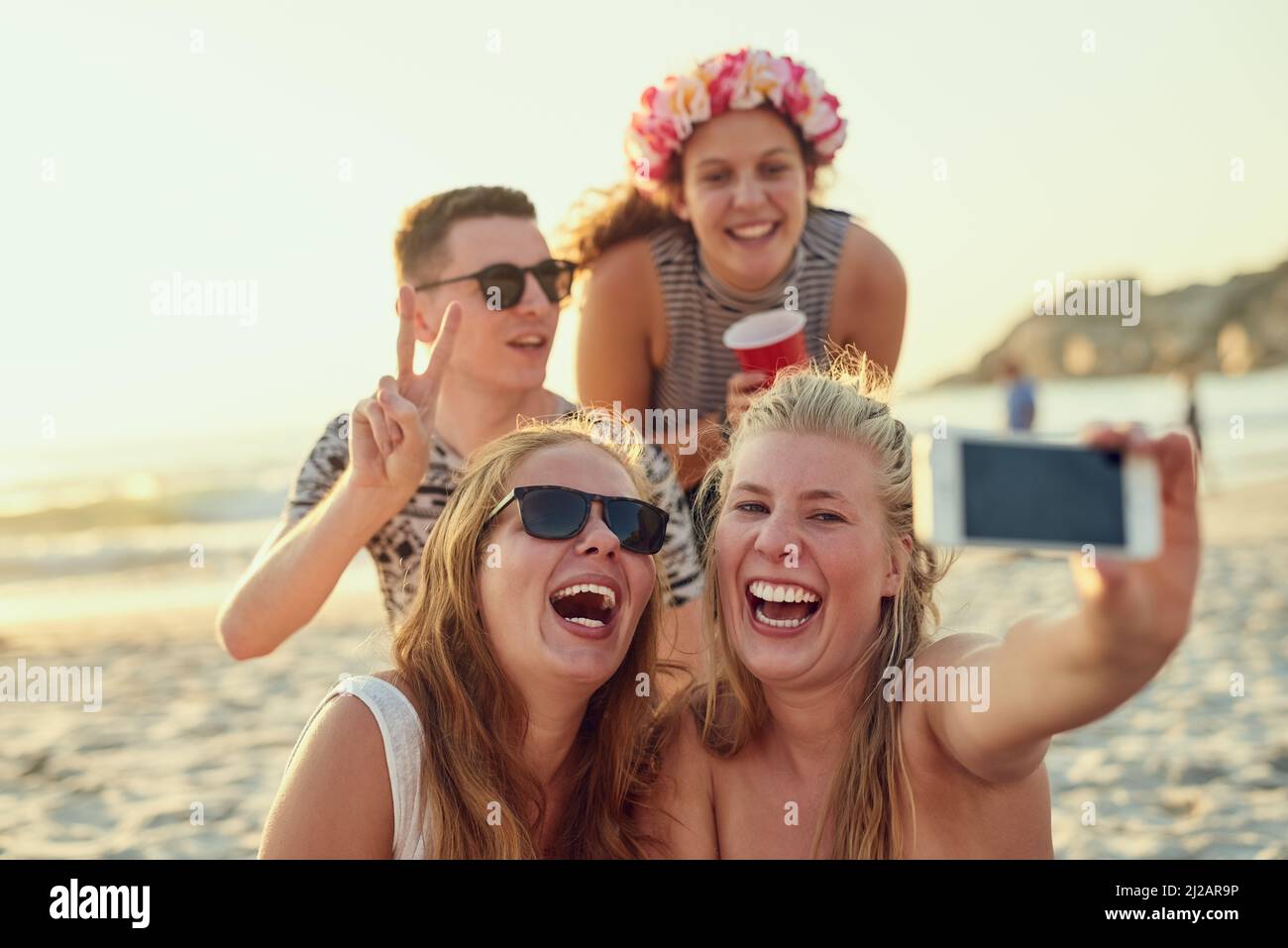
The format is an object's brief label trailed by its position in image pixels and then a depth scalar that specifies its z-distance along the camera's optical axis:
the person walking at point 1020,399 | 20.52
